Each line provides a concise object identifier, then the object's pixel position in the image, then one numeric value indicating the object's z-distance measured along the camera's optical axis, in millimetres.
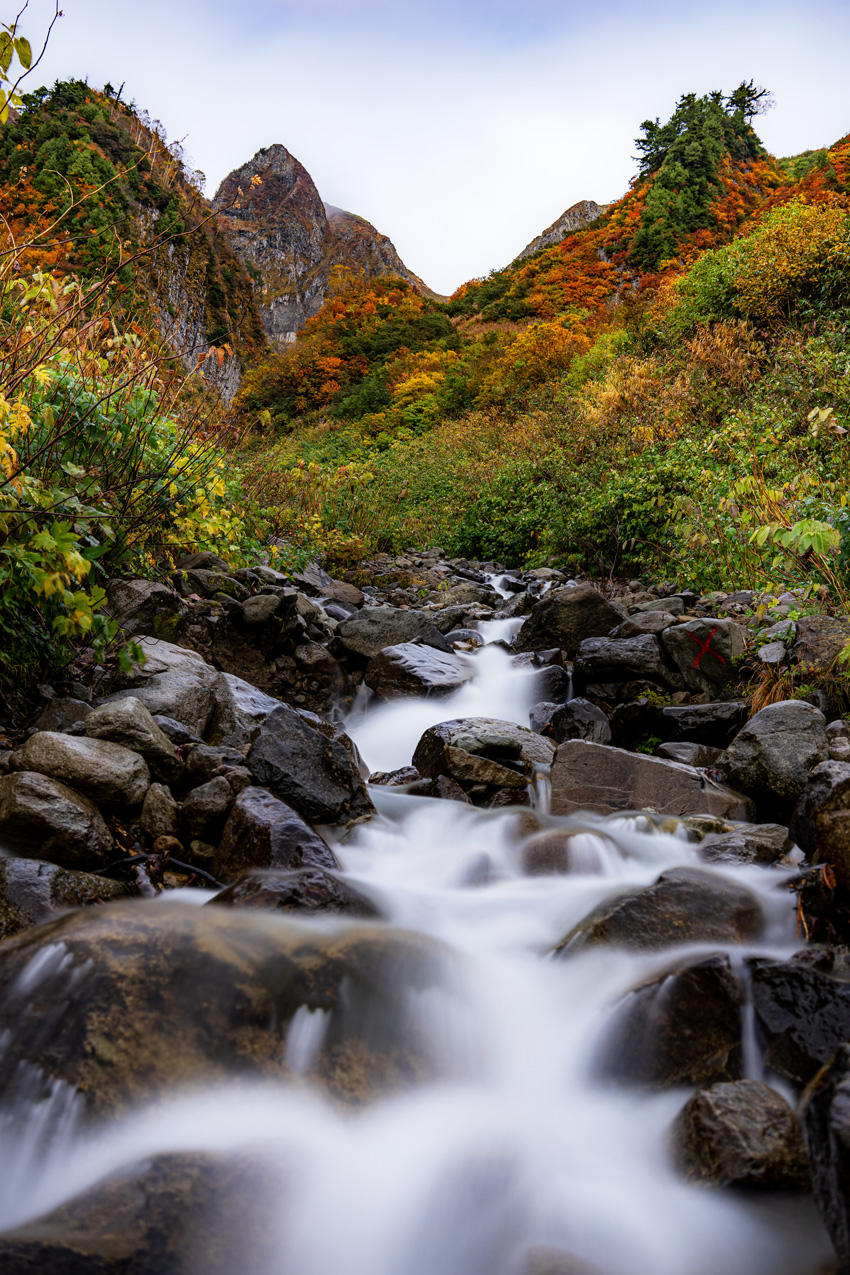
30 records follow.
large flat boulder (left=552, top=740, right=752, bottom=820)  4648
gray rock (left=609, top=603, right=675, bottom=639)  6952
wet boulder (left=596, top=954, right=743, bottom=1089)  2514
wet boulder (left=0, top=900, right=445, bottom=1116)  2262
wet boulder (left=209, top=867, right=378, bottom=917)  3039
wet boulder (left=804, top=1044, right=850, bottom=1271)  1609
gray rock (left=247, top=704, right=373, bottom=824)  4142
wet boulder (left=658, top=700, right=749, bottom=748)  5625
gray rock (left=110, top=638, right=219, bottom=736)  4570
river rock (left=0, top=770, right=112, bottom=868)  3084
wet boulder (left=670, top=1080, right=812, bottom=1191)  1986
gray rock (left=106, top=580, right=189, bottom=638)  5465
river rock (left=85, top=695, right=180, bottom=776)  3770
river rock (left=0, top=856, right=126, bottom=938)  2857
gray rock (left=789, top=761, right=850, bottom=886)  3158
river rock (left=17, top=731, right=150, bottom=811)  3342
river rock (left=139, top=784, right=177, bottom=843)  3570
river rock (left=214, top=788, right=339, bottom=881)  3486
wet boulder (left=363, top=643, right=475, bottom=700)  7009
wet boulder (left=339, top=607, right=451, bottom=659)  7434
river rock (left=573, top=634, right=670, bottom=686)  6379
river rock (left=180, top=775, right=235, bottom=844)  3686
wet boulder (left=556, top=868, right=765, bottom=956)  3164
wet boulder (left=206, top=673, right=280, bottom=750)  4770
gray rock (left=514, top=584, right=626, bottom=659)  7781
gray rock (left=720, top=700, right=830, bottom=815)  4363
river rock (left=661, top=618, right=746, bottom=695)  6129
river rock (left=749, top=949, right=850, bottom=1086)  2404
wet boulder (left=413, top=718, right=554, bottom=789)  5109
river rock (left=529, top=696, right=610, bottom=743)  5992
